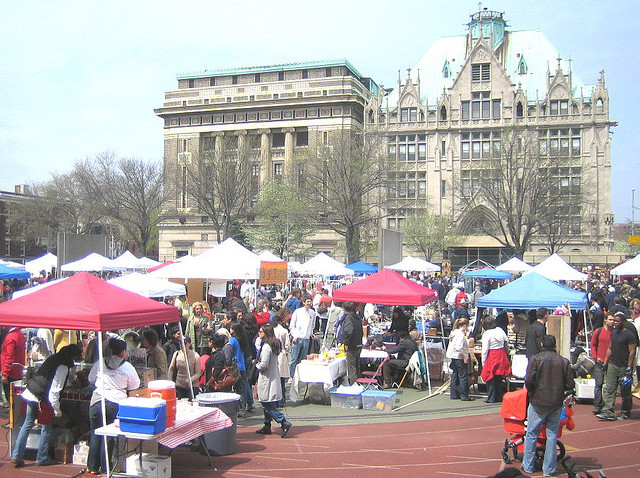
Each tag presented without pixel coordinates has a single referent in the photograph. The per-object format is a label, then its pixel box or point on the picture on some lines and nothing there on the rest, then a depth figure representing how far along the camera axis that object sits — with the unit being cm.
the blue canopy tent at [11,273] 1997
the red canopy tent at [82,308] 792
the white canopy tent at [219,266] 1778
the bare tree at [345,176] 4544
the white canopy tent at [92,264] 2545
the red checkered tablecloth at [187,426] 758
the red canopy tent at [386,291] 1446
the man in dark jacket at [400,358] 1464
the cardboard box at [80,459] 868
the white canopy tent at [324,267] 2917
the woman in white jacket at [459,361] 1304
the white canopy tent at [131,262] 2902
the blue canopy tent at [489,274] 2980
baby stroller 862
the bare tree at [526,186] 4672
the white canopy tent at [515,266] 3059
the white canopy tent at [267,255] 2423
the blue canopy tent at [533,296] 1455
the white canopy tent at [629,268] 2282
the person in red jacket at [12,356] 1083
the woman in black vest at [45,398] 847
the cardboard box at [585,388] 1305
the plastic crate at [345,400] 1269
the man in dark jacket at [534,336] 1251
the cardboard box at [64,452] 885
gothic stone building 6028
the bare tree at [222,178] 5166
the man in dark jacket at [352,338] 1321
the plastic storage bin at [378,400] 1246
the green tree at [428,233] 5575
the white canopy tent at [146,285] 1519
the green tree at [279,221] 4878
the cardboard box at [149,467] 782
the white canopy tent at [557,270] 2278
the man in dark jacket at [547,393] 801
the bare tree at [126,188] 5397
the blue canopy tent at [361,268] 3409
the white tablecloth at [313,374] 1290
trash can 926
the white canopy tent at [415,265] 2871
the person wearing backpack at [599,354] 1220
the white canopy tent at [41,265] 3491
